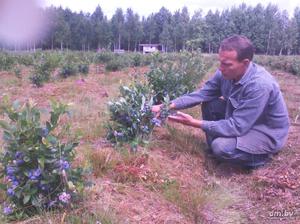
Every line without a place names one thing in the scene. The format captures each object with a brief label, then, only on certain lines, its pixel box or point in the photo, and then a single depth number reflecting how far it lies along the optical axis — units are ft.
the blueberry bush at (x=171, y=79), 13.00
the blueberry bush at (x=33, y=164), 5.15
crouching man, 7.91
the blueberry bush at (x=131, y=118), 8.42
